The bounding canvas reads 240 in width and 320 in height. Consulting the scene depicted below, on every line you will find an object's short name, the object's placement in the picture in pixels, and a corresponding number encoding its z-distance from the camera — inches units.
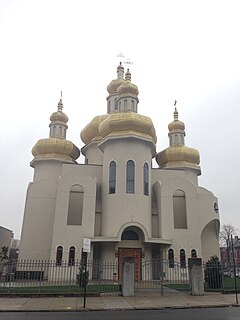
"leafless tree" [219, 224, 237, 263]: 2817.4
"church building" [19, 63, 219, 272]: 1025.5
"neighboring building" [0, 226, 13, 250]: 1442.9
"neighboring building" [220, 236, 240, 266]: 2906.0
